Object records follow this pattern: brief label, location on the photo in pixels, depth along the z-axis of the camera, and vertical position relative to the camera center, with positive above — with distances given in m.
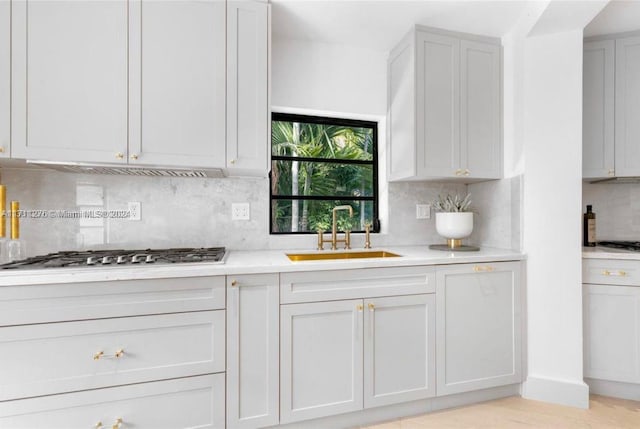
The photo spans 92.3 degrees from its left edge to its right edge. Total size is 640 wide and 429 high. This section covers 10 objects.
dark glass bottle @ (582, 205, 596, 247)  2.22 -0.09
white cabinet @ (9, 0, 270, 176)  1.44 +0.67
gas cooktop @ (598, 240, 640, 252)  2.07 -0.20
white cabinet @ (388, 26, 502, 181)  2.04 +0.76
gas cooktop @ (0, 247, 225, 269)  1.37 -0.21
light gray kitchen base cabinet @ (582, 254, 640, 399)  1.90 -0.68
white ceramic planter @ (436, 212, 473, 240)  2.09 -0.06
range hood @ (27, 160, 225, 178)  1.55 +0.25
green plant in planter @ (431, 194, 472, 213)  2.21 +0.10
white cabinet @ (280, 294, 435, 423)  1.54 -0.74
